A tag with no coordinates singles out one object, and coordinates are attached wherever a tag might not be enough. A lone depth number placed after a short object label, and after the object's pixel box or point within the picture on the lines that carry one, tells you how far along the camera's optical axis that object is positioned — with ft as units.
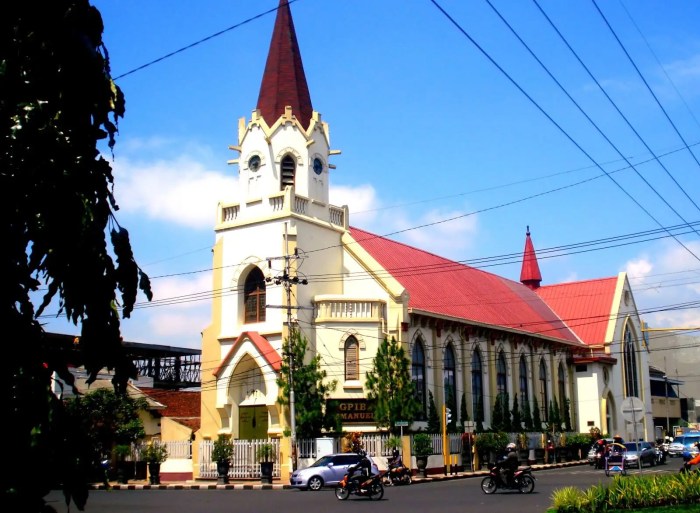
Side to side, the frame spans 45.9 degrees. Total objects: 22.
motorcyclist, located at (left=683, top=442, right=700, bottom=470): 73.67
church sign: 112.37
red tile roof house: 119.65
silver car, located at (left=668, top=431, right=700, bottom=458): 151.60
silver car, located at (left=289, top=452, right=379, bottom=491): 92.79
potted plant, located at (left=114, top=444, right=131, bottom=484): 115.34
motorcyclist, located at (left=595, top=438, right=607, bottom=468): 128.03
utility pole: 106.51
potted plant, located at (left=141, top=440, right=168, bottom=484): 113.70
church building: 115.65
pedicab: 107.01
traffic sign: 74.43
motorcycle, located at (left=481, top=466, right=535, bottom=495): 78.18
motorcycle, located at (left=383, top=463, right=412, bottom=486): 96.48
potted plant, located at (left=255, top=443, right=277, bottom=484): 107.24
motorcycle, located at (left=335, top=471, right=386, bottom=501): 75.31
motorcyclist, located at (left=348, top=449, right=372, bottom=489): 75.92
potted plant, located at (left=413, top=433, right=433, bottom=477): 110.93
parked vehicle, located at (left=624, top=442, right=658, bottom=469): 123.82
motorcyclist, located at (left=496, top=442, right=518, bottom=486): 78.18
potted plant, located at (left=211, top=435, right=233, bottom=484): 108.06
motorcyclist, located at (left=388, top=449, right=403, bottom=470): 96.89
